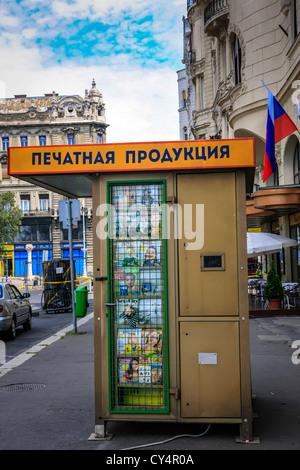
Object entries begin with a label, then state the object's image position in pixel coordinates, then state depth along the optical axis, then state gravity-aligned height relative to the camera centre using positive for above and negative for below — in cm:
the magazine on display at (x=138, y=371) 595 -96
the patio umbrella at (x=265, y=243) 1810 +89
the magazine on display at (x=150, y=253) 607 +21
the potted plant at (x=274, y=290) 1805 -57
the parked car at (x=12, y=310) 1436 -87
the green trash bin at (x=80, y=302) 1279 -58
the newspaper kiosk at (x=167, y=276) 583 -2
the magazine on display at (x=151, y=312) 601 -38
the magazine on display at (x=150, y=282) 604 -8
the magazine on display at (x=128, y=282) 608 -8
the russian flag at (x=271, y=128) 1574 +379
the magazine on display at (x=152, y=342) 596 -68
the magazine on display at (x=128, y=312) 604 -38
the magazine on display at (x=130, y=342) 600 -68
